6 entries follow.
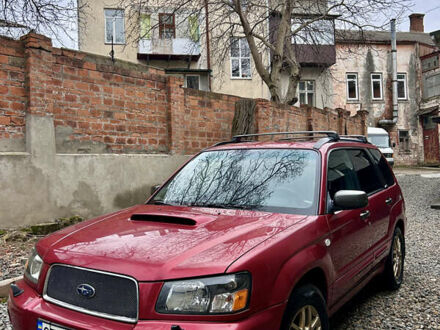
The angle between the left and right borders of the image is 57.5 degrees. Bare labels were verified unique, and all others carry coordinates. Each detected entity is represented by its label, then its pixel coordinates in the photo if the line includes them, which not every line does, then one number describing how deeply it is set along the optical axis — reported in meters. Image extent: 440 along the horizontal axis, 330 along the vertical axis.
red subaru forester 2.09
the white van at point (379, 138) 23.53
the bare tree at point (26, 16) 9.81
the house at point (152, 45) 22.81
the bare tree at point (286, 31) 14.71
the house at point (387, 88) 30.66
